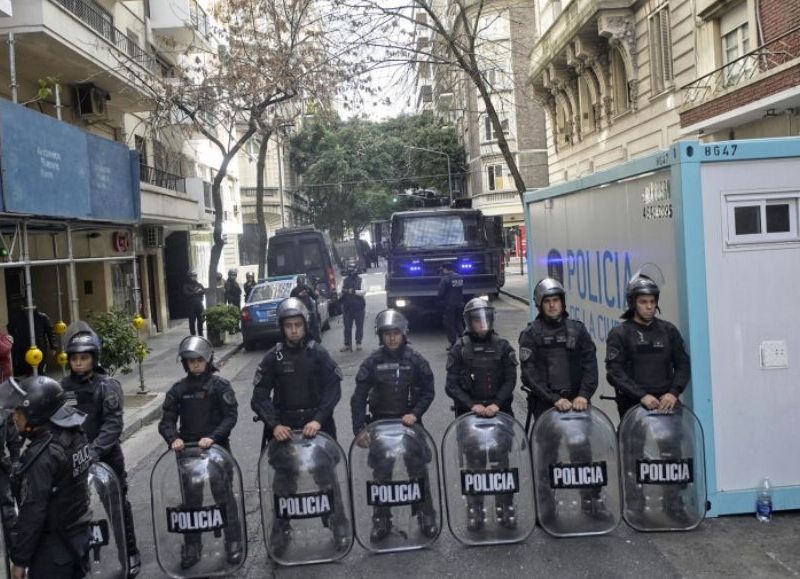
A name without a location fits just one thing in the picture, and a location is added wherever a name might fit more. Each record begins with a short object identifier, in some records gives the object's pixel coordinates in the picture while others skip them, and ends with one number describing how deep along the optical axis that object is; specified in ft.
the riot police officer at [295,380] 18.17
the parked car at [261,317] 56.44
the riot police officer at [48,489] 12.28
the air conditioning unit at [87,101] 57.26
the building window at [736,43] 53.99
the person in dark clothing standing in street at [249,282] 73.59
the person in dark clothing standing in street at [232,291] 74.69
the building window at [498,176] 172.96
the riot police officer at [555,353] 18.72
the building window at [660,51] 66.85
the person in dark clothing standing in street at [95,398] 16.58
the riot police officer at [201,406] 16.98
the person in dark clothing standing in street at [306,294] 50.49
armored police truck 56.80
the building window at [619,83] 78.18
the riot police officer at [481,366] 18.53
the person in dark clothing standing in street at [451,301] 48.44
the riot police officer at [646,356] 17.79
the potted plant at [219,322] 59.21
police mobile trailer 18.04
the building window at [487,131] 171.38
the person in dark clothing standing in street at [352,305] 50.67
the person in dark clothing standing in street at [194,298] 60.80
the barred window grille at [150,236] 73.51
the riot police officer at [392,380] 18.45
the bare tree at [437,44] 57.36
